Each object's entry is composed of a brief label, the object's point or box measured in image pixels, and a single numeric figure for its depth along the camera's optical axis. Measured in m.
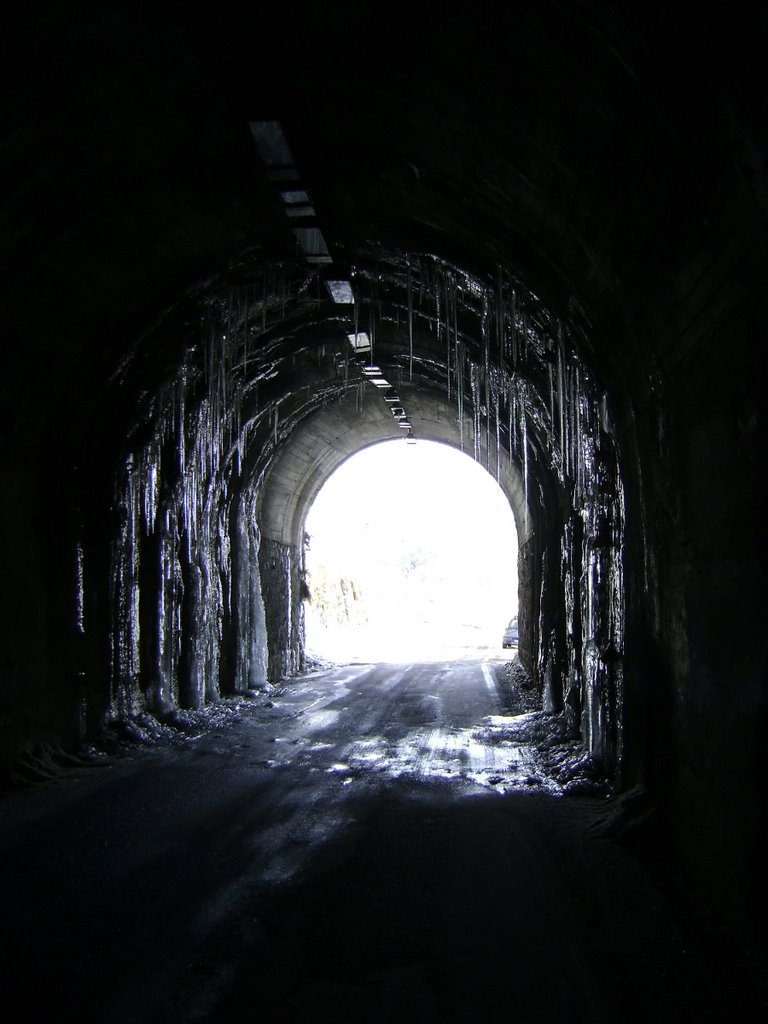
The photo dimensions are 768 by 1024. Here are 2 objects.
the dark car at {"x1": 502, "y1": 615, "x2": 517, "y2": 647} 23.58
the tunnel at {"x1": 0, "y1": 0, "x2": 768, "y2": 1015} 3.55
